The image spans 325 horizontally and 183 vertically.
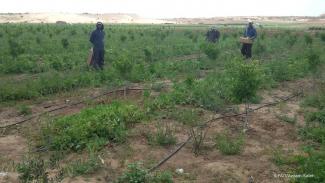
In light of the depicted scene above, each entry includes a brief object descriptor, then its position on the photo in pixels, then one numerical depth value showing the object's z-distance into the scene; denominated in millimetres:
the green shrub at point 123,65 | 11852
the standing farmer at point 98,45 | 14875
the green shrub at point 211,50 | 17359
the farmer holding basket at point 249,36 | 18391
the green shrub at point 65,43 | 21858
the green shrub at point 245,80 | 8867
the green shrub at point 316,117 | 9570
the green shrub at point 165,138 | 7992
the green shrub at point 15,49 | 18027
